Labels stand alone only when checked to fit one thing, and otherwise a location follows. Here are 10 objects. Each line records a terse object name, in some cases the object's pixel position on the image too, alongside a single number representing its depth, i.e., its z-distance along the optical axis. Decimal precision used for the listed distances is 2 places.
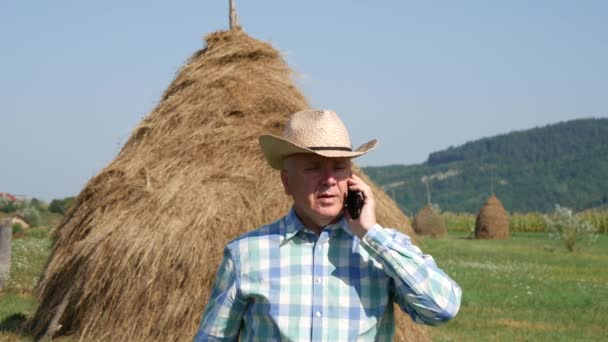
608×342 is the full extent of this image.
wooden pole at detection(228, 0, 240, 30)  10.09
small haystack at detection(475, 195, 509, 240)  38.56
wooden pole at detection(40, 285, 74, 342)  8.38
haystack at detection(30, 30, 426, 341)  7.77
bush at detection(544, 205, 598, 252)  30.55
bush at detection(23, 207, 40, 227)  31.56
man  3.16
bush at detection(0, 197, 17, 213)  32.78
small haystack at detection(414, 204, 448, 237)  41.03
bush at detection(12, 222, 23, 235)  28.32
